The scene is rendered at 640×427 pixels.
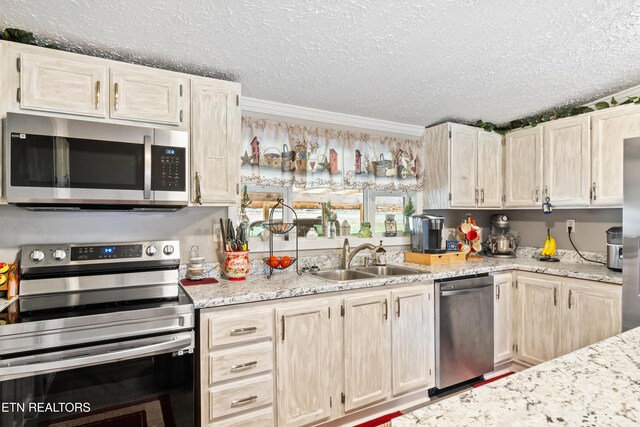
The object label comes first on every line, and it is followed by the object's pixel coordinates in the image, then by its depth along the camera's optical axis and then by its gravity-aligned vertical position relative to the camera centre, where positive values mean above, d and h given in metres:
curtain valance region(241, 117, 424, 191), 2.67 +0.46
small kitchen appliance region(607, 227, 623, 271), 2.64 -0.28
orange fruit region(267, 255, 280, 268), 2.49 -0.34
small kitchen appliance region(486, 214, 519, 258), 3.55 -0.27
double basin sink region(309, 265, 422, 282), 2.75 -0.47
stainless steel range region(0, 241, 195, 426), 1.41 -0.57
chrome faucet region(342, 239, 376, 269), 2.86 -0.32
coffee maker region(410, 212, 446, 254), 3.14 -0.18
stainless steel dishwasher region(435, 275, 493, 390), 2.63 -0.89
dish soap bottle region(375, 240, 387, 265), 3.00 -0.36
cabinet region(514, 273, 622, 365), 2.48 -0.77
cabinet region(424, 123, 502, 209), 3.27 +0.43
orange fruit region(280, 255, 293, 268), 2.51 -0.34
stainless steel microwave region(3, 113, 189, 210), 1.65 +0.25
